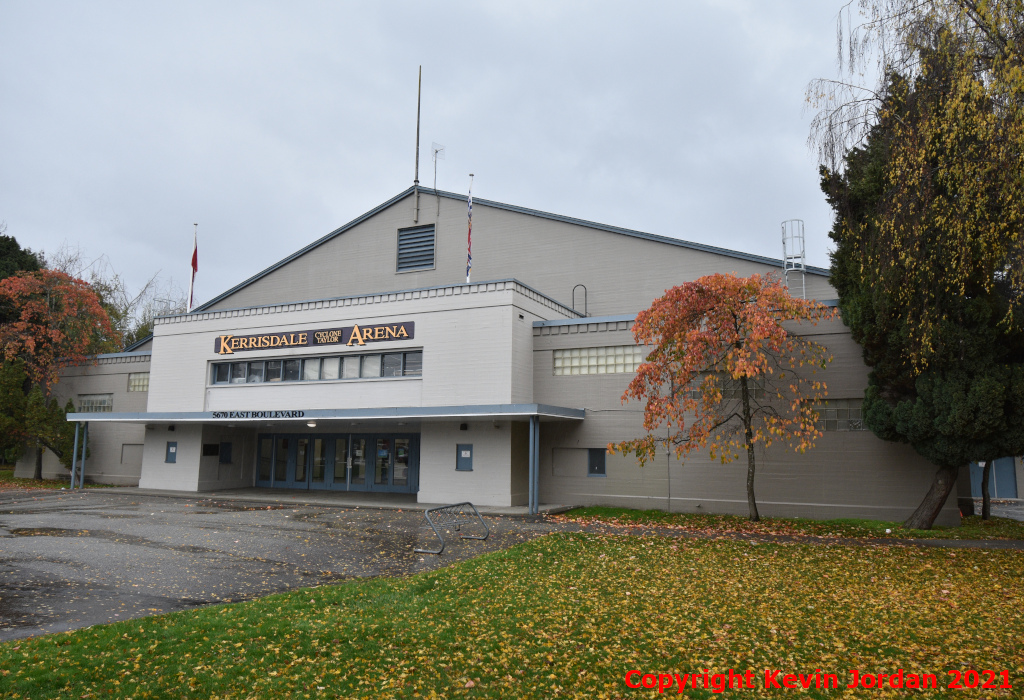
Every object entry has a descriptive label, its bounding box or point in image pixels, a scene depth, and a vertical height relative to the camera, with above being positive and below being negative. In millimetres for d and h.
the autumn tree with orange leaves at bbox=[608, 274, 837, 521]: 14555 +2168
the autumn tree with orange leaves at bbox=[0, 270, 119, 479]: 27812 +4089
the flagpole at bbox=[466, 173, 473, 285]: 20953 +6630
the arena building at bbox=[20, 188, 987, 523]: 17766 +1822
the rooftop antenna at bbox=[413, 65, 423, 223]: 27031 +10213
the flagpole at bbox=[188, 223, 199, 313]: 25550 +6797
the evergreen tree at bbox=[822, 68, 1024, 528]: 9109 +3028
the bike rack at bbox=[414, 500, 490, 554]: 15617 -1822
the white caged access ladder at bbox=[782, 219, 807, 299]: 21297 +5742
